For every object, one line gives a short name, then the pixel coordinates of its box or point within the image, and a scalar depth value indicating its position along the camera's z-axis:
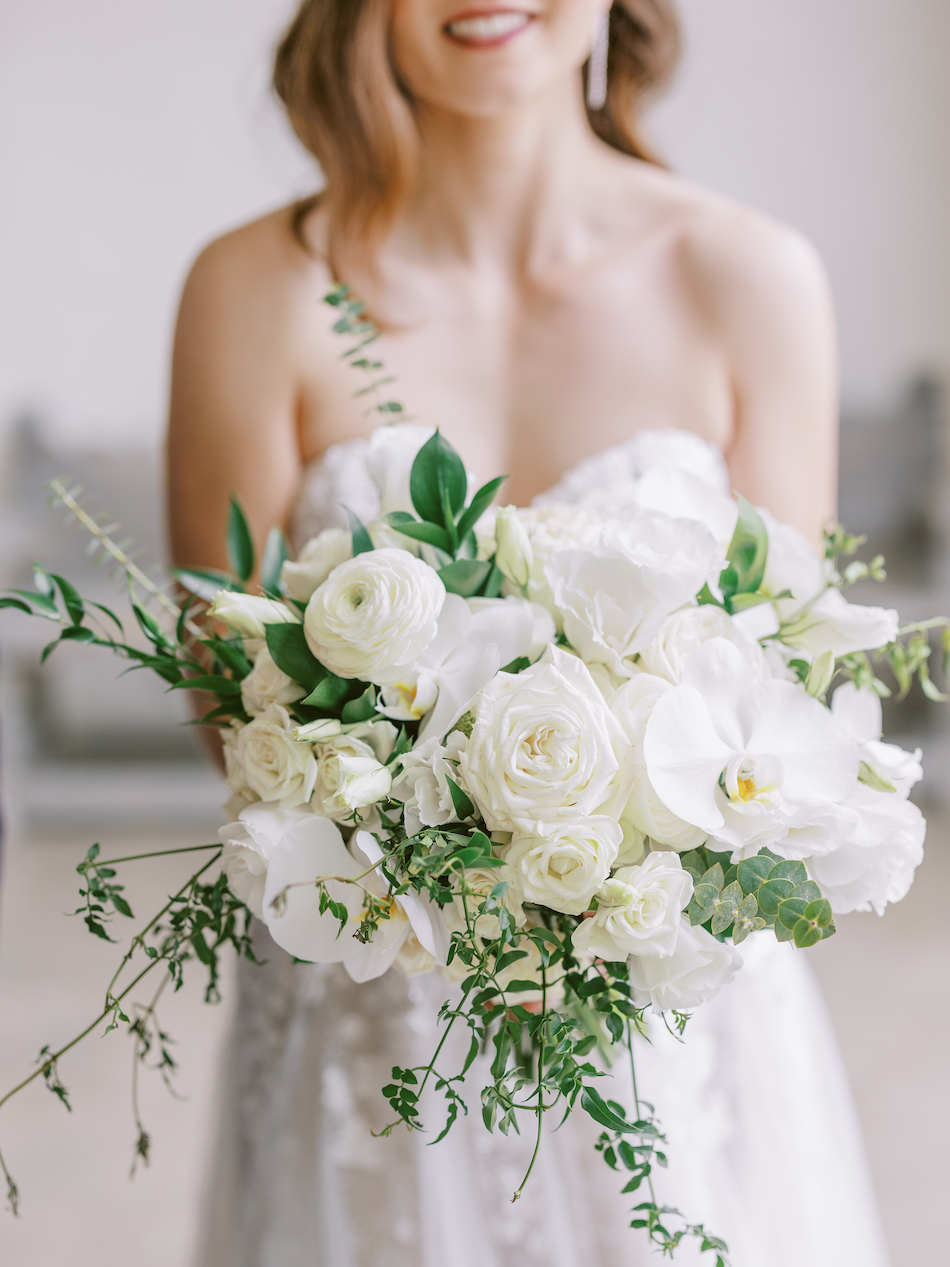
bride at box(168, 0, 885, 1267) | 1.05
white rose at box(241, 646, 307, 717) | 0.69
